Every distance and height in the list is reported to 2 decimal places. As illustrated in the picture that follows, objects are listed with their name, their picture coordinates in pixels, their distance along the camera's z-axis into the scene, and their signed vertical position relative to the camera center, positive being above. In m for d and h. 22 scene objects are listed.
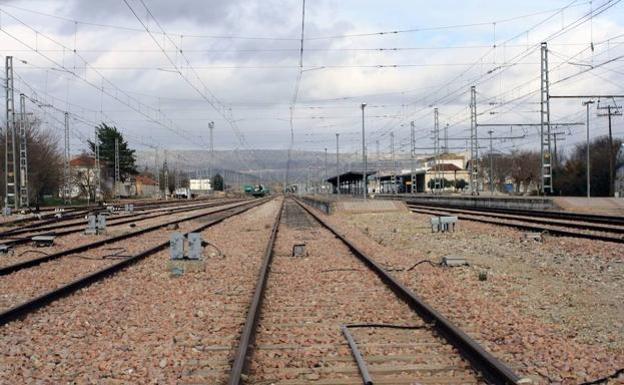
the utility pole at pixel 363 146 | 48.34 +2.41
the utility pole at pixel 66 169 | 66.38 +1.89
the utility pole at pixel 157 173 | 112.99 +2.08
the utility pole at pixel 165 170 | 123.06 +2.68
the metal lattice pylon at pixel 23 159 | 52.96 +2.23
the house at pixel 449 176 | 133.75 +0.74
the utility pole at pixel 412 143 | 87.72 +4.70
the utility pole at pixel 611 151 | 64.38 +2.34
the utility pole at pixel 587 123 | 53.09 +4.01
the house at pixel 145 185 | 155.94 +0.08
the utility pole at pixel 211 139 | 104.31 +6.86
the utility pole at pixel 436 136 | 81.71 +5.17
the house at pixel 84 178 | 90.66 +1.13
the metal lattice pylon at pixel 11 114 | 48.66 +5.13
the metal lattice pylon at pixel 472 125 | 64.50 +4.92
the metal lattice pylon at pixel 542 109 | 48.50 +4.71
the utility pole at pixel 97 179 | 73.62 +0.85
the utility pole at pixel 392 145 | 93.66 +5.00
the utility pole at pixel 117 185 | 94.46 +0.14
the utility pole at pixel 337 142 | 81.31 +4.56
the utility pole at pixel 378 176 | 101.79 +1.07
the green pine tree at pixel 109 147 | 105.31 +5.84
